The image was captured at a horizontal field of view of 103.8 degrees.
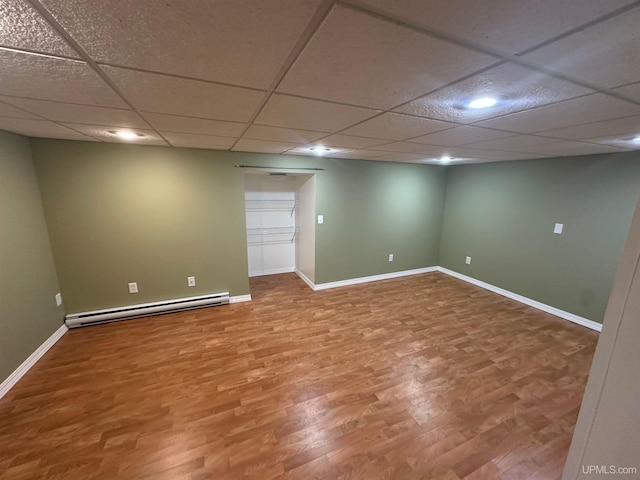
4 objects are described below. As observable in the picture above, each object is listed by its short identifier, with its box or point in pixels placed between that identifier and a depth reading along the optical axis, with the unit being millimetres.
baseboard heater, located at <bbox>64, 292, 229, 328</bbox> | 2914
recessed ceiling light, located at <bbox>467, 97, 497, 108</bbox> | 1188
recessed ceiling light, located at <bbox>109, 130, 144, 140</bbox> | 2103
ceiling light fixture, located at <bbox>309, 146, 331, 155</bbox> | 2883
